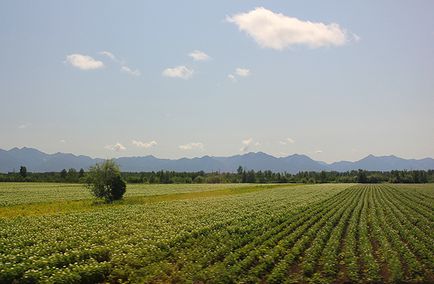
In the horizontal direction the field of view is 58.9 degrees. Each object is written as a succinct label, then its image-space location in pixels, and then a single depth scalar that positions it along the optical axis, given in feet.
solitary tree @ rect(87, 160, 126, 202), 193.36
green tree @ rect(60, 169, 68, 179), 494.18
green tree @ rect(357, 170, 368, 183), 595.47
